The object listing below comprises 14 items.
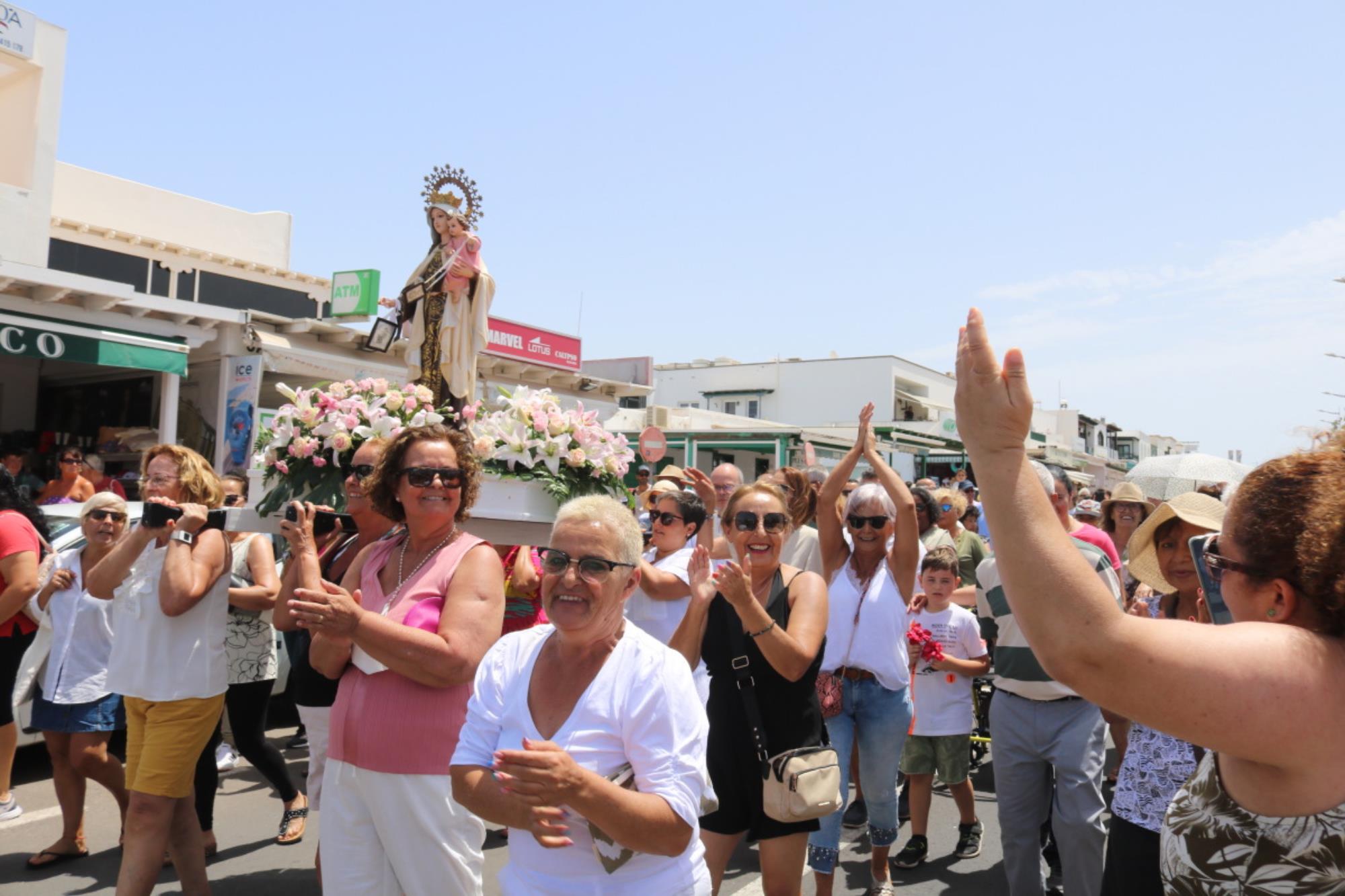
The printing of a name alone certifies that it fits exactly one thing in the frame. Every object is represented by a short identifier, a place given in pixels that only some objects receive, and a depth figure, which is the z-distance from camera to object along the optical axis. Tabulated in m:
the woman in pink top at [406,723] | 3.00
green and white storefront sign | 12.30
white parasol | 7.00
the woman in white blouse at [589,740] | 2.13
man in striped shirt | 4.15
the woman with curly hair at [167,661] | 3.92
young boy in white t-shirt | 5.53
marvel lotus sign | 20.34
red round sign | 13.96
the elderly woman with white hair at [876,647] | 4.60
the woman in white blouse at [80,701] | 4.90
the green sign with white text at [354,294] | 19.14
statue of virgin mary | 5.69
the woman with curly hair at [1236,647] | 1.45
